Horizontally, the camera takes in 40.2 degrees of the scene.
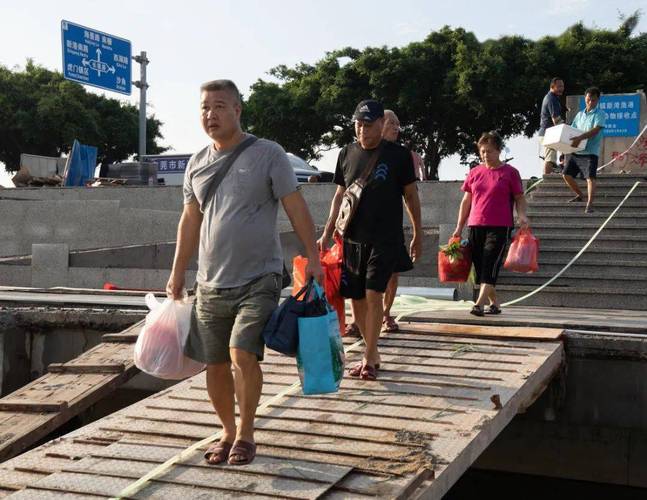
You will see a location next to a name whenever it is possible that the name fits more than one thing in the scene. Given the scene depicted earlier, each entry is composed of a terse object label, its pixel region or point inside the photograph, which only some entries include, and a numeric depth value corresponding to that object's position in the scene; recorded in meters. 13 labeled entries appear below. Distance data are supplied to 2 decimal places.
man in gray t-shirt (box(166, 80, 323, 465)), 4.12
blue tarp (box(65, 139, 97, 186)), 26.80
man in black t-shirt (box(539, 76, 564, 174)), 13.27
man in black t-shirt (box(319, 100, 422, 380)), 5.67
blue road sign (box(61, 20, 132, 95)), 26.50
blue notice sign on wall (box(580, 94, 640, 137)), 16.84
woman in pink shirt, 7.35
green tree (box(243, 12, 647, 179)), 34.03
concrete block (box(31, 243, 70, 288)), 13.57
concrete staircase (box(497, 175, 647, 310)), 9.67
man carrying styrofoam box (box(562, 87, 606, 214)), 11.58
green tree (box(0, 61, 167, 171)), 45.09
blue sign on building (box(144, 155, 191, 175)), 27.89
